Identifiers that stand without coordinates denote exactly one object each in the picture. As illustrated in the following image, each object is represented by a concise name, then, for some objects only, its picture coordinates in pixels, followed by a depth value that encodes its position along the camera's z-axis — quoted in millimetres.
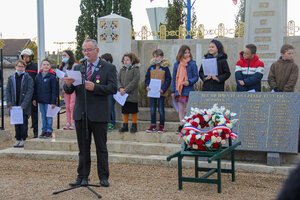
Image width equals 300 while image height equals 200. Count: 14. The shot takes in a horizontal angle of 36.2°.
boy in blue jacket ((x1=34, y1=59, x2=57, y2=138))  9070
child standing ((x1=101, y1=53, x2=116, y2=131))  9180
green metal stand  5779
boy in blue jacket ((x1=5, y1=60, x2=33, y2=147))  8992
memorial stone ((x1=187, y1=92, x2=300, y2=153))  7148
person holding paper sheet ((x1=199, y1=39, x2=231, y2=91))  7961
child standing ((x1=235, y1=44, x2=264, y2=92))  7912
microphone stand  5672
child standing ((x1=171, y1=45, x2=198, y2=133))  8461
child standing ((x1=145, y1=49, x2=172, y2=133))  8695
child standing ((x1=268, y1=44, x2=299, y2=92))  7840
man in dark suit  5891
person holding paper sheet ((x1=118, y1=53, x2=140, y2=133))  8750
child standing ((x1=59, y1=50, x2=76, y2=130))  8906
